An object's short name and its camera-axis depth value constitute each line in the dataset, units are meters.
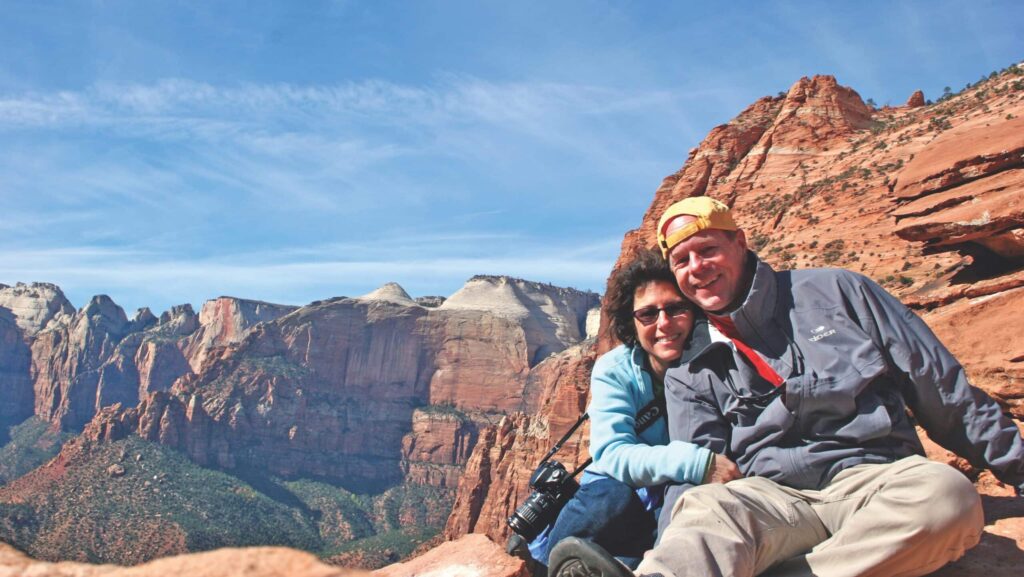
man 3.38
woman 4.03
